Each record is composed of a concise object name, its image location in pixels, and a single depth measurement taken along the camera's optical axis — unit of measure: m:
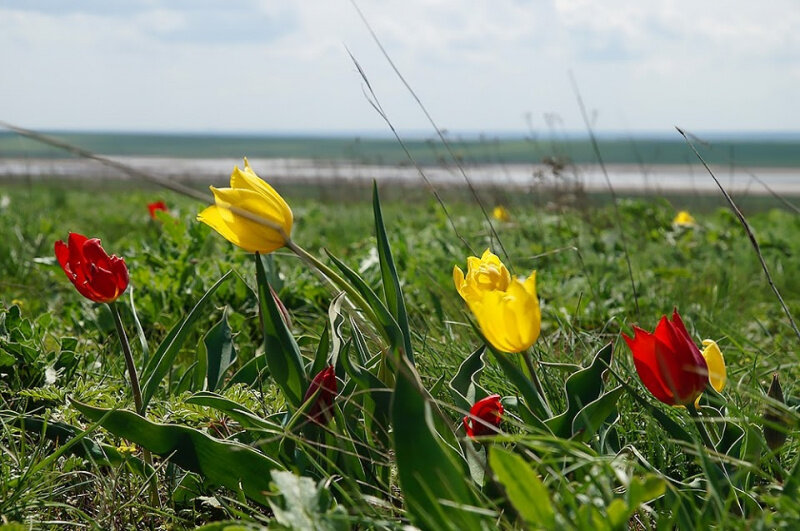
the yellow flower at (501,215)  4.66
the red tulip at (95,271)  1.58
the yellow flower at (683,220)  4.77
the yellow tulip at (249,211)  1.34
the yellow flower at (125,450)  1.56
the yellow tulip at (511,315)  1.25
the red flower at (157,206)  4.19
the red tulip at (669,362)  1.32
